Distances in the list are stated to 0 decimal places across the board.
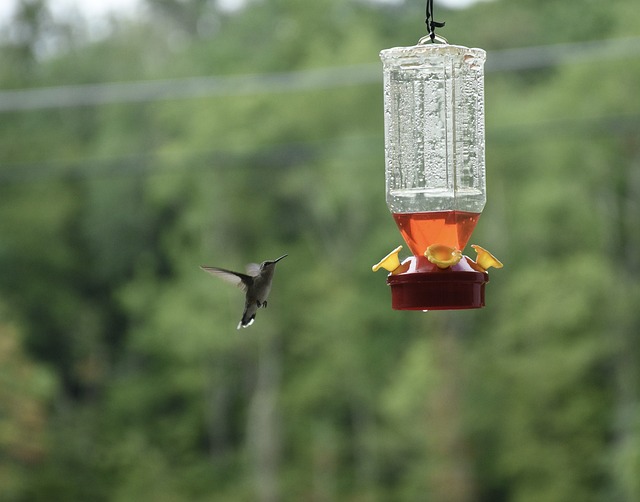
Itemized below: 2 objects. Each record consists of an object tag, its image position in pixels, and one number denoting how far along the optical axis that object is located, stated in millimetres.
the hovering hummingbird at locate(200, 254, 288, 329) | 7441
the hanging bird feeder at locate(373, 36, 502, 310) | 6434
